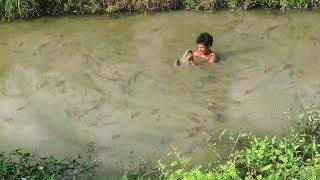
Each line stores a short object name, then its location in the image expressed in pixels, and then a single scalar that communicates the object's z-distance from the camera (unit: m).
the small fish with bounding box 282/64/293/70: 7.71
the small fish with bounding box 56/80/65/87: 7.70
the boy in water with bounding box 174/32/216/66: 7.66
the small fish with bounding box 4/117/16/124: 7.00
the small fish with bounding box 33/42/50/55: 8.60
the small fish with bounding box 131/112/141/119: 6.93
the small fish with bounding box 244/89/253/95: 7.21
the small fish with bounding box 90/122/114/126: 6.81
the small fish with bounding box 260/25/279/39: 8.56
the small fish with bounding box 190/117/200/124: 6.72
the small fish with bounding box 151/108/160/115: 6.96
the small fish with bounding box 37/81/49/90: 7.70
